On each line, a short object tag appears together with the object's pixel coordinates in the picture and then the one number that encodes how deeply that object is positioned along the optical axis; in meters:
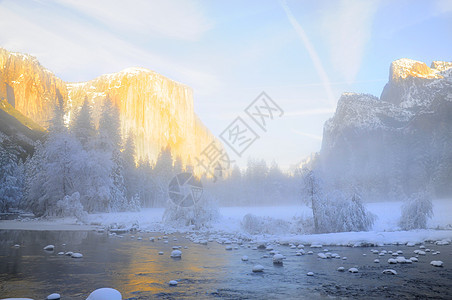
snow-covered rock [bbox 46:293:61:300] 6.82
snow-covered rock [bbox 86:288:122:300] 6.32
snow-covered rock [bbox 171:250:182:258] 13.73
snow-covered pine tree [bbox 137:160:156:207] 66.12
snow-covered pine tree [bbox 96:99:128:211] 44.84
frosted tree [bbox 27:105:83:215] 38.34
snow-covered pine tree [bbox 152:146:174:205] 70.19
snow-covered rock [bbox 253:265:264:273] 10.61
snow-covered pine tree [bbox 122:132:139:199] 59.34
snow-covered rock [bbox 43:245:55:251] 15.17
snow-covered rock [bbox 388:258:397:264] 12.00
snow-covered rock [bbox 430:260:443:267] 11.21
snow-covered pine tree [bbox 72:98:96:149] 49.59
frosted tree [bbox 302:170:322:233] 24.25
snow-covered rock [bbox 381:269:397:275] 10.01
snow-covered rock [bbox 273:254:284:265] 12.33
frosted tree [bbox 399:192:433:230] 25.31
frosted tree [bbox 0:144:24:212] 50.41
